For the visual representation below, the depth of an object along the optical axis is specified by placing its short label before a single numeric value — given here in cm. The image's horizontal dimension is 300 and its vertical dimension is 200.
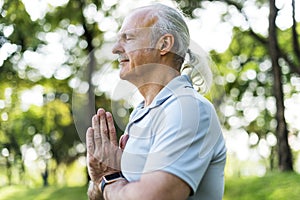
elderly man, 119
